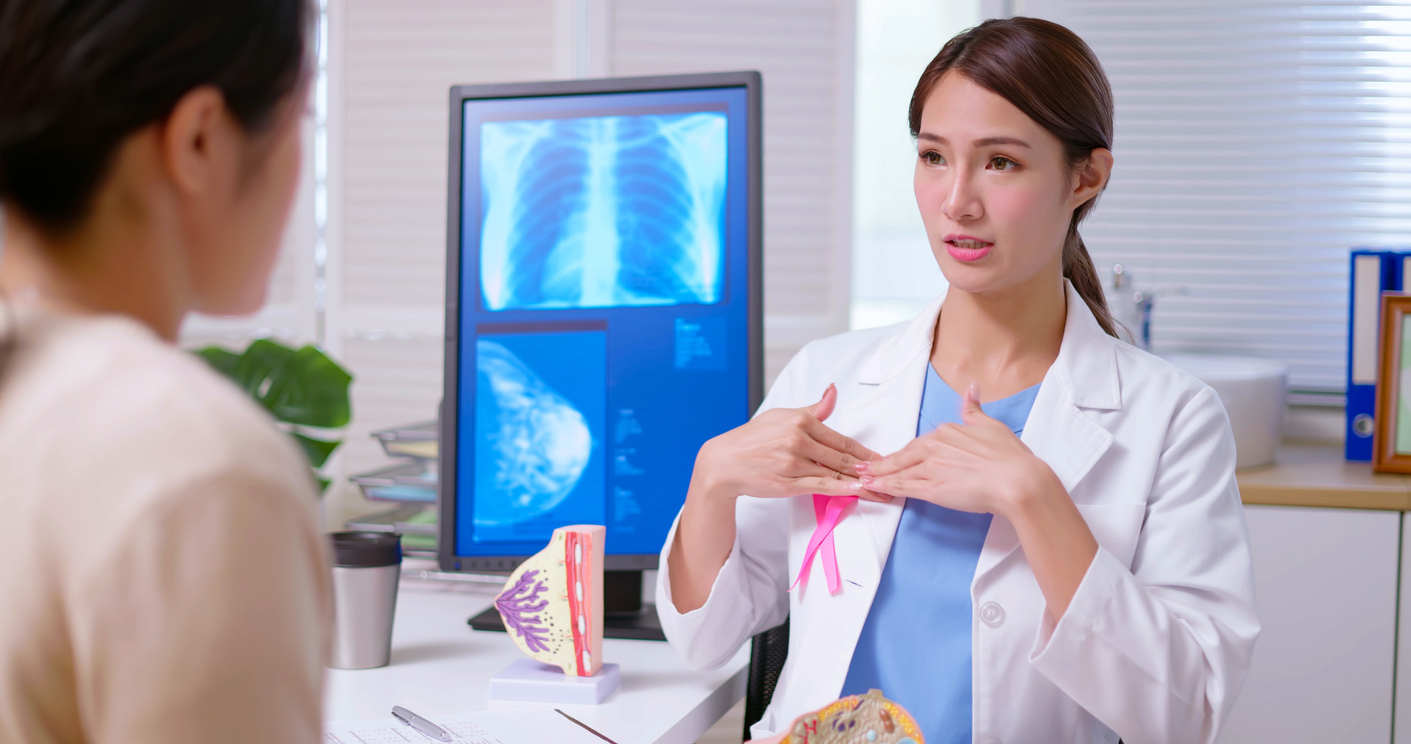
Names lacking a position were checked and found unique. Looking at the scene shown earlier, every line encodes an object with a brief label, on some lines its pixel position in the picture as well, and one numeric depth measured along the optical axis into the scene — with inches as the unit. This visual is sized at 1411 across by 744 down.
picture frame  84.8
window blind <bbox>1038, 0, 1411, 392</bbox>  94.6
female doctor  45.3
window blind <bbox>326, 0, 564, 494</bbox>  109.1
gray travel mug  55.4
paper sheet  45.8
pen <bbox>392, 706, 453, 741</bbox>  46.0
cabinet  78.4
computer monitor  64.1
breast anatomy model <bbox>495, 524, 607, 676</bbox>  52.6
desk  50.1
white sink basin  82.7
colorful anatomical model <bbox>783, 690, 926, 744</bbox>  42.9
